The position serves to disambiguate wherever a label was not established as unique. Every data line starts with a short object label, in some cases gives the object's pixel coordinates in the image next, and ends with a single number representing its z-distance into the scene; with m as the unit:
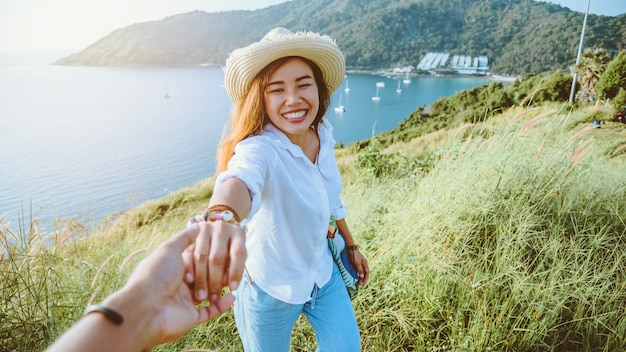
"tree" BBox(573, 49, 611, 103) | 19.75
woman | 1.46
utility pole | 19.65
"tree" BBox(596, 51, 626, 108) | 14.76
